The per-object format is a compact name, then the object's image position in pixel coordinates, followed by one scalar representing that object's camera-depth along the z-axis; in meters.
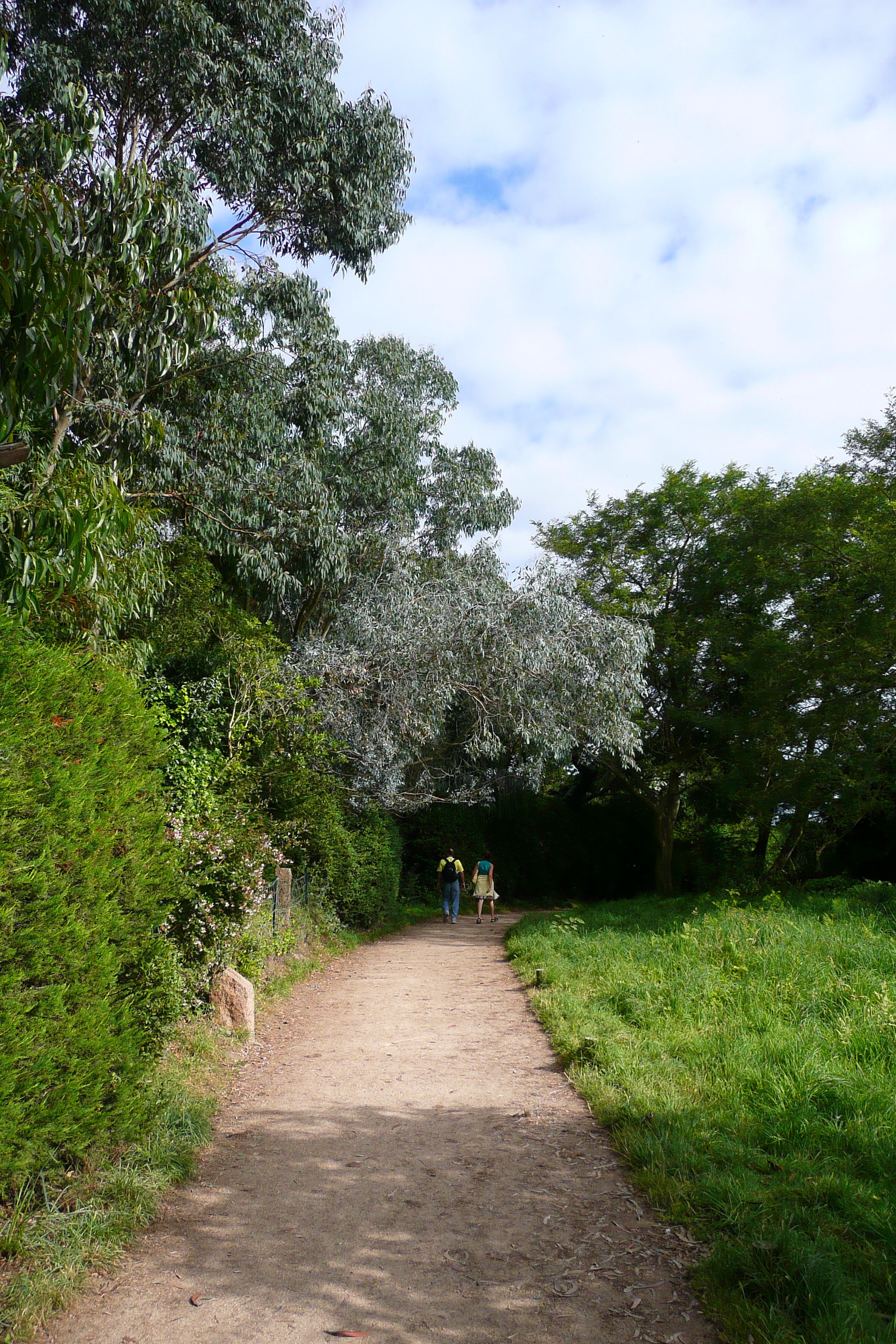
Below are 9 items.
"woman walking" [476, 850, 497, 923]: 19.23
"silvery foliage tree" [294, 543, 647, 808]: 13.66
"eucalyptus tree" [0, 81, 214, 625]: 3.77
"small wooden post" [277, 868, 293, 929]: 10.18
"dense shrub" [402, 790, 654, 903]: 22.55
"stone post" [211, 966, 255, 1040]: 6.58
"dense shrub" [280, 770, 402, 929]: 10.87
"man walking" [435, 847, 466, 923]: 18.27
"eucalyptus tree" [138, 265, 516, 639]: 12.27
